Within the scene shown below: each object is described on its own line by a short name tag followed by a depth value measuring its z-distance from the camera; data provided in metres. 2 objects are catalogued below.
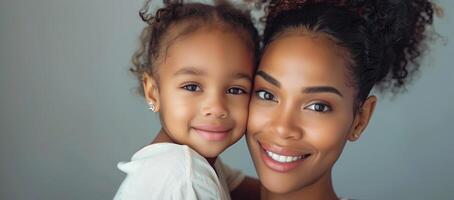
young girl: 1.16
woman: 1.15
